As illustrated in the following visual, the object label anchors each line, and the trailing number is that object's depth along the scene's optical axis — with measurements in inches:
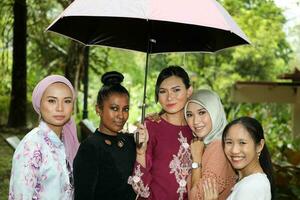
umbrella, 115.5
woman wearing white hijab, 113.4
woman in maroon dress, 118.6
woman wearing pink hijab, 102.9
